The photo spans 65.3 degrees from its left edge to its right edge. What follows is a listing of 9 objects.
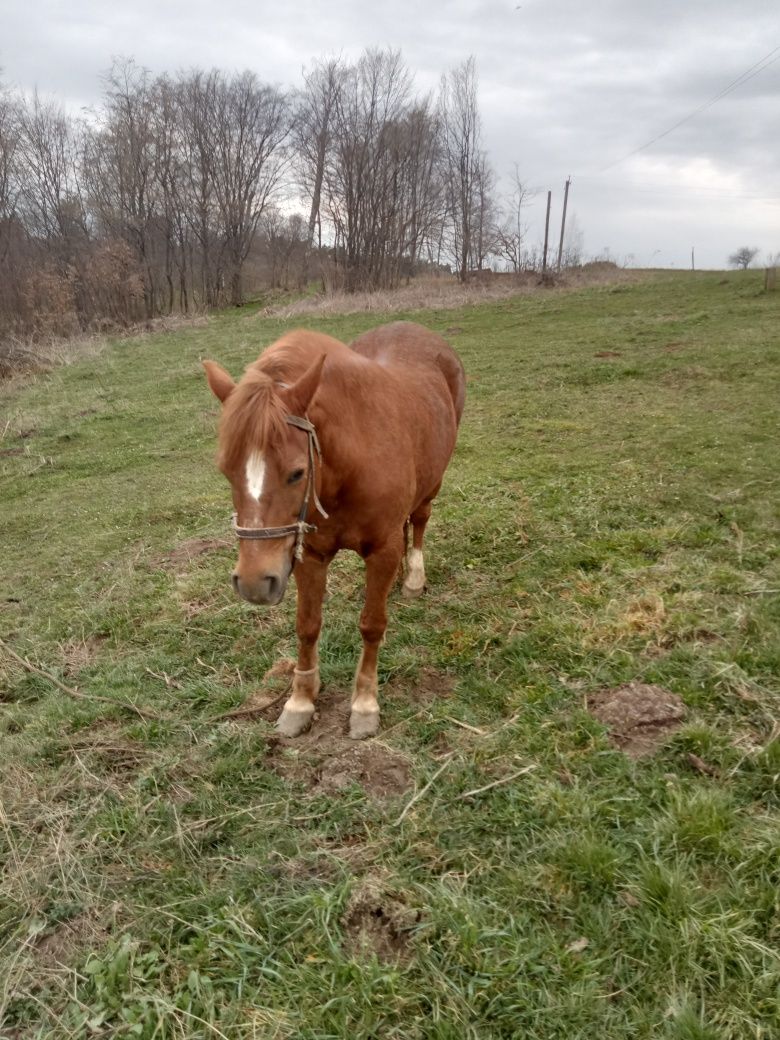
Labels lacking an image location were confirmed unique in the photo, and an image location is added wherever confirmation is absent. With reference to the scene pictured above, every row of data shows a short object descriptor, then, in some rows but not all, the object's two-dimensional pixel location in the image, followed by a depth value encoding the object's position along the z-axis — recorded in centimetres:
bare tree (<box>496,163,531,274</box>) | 3109
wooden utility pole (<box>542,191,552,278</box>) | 2824
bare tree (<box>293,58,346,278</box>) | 3244
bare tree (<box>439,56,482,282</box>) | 3244
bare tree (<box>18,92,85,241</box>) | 2995
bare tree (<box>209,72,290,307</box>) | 3438
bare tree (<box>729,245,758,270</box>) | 4562
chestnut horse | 227
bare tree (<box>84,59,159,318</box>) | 3175
